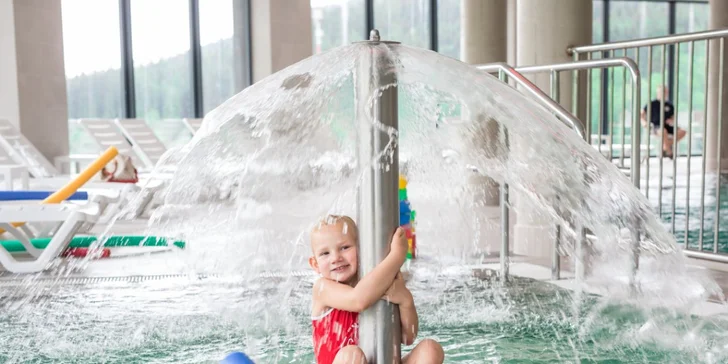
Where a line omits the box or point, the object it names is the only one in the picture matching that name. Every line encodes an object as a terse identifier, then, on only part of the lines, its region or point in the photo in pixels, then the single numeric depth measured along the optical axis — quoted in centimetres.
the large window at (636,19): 2117
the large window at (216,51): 1594
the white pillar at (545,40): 623
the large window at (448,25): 1903
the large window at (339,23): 1850
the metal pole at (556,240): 507
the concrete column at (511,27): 1802
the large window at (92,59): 1450
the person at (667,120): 1396
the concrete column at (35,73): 1138
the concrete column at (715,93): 1484
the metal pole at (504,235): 511
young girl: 186
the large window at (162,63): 1522
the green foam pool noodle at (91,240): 644
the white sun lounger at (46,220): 573
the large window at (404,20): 1875
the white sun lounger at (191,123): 1427
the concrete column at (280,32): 1462
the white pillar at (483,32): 1133
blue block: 679
